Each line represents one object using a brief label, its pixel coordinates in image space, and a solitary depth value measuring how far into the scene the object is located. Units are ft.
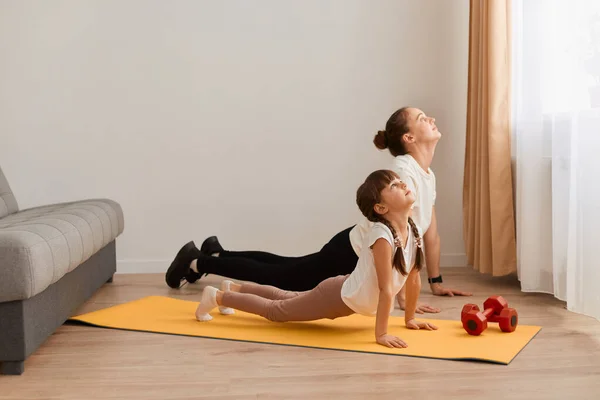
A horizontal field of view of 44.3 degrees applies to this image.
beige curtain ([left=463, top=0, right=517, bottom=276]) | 10.66
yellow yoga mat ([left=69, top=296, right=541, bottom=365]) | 7.41
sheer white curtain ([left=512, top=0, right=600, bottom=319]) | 8.10
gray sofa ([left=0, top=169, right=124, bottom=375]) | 6.79
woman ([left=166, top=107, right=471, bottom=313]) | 9.35
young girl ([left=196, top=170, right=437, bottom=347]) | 7.55
